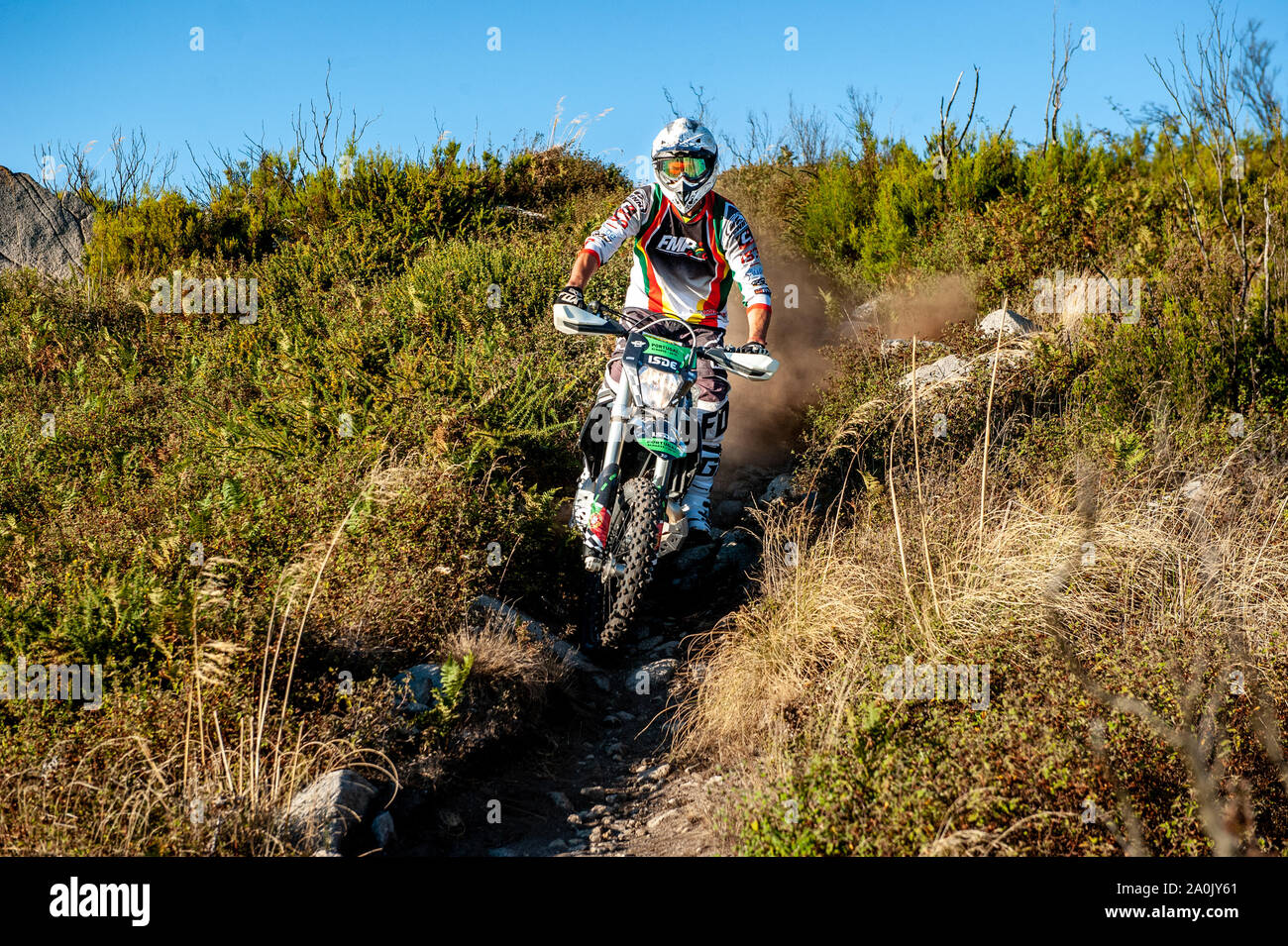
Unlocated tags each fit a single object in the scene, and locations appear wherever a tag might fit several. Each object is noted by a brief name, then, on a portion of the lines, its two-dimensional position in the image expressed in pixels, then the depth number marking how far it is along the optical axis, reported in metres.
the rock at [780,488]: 7.22
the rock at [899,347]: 8.59
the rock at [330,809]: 3.14
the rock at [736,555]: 6.37
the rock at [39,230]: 11.84
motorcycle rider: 5.41
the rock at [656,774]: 4.17
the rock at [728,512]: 7.65
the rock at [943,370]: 7.54
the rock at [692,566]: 6.32
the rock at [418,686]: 3.95
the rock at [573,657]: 4.88
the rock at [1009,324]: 8.41
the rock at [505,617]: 4.64
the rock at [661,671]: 5.05
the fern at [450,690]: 3.91
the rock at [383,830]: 3.35
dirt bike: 4.80
